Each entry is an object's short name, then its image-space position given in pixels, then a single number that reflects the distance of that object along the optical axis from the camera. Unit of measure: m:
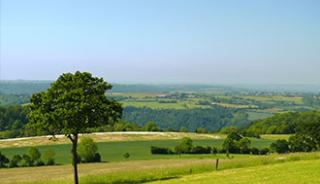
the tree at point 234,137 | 86.56
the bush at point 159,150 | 86.12
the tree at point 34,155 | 71.88
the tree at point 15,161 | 69.12
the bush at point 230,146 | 83.94
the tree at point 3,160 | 68.98
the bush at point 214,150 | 84.24
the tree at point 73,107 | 29.09
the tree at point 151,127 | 130.18
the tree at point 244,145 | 84.11
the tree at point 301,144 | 75.19
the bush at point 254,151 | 83.56
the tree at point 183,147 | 84.94
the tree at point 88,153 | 72.56
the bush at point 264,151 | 83.38
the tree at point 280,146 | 83.81
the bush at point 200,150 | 85.69
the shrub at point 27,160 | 70.66
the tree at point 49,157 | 71.21
